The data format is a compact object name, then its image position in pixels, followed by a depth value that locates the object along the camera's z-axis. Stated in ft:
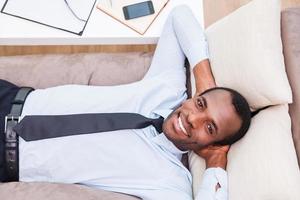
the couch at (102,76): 4.23
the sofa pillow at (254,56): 4.38
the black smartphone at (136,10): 5.33
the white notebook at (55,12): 5.23
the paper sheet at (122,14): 5.31
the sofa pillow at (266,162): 4.02
